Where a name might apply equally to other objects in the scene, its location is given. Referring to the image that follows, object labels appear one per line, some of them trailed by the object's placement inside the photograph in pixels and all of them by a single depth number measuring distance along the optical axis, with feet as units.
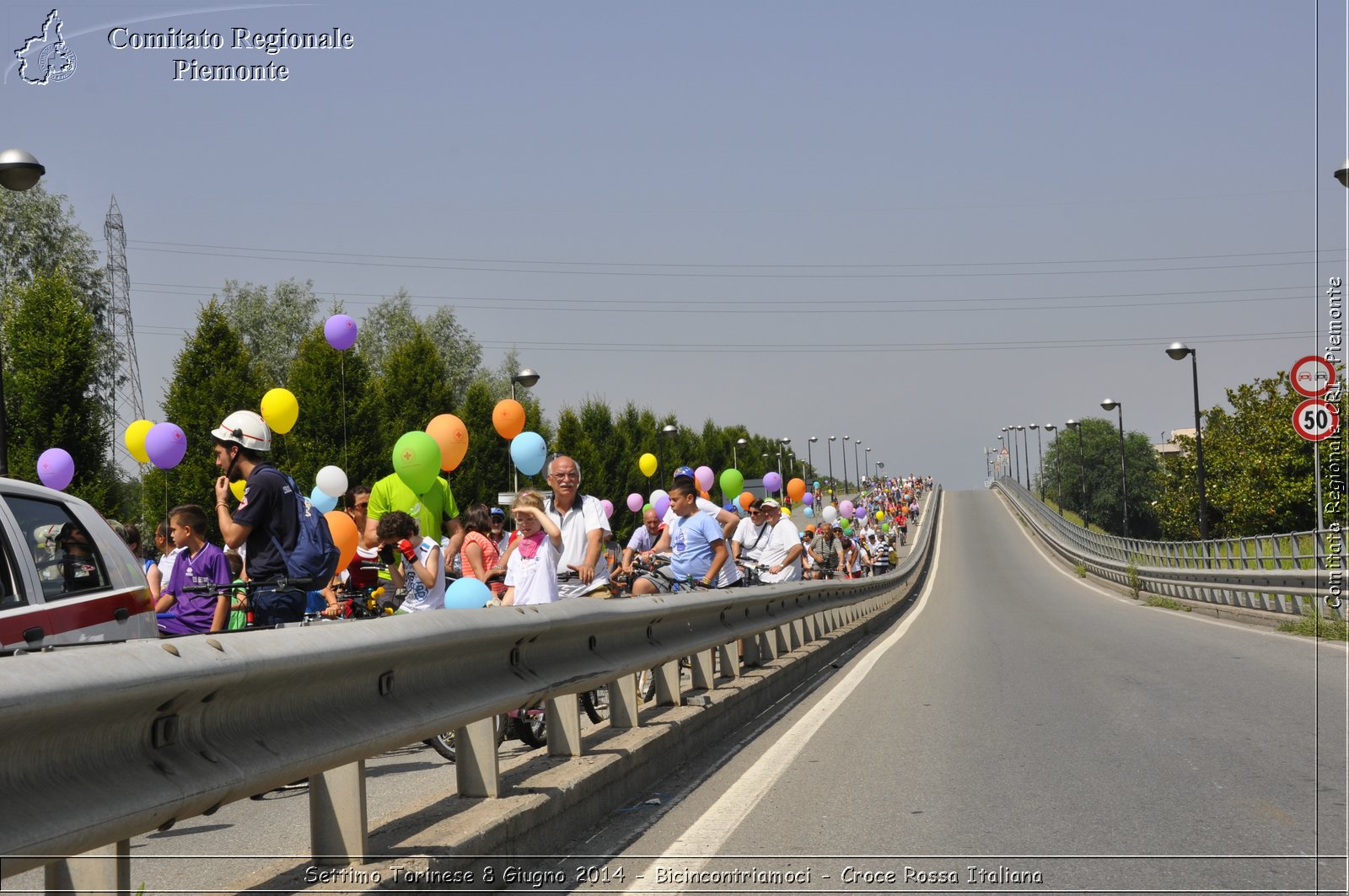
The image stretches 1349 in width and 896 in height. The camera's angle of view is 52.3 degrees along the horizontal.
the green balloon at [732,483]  82.33
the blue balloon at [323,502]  65.16
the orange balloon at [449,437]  52.95
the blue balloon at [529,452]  52.65
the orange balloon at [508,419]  73.26
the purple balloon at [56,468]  61.11
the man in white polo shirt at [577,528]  32.32
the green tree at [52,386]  112.37
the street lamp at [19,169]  55.06
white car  21.81
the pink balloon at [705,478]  94.17
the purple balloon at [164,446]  57.88
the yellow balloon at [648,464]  129.80
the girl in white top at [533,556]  30.53
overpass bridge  10.34
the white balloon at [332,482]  66.18
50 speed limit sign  52.49
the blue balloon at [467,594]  32.48
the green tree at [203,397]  136.98
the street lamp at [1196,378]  117.91
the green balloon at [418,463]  43.29
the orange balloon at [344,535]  44.37
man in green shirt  40.37
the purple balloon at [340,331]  72.02
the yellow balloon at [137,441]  65.62
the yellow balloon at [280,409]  63.26
